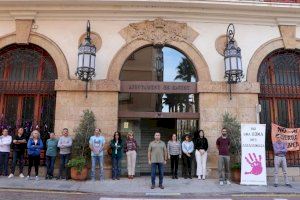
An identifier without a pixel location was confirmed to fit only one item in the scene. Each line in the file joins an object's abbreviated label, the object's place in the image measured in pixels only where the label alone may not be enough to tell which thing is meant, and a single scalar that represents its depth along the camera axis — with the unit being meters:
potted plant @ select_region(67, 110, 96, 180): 7.53
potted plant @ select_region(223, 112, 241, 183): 7.73
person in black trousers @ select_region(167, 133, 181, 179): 7.96
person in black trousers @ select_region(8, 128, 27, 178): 7.86
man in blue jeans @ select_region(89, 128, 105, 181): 7.65
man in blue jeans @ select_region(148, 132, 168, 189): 6.79
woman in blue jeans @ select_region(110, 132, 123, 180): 7.84
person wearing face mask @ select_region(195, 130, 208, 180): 7.96
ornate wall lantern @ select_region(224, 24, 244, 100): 8.19
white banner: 7.35
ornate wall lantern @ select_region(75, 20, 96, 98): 8.08
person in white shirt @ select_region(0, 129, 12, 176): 7.82
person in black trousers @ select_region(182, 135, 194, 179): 8.02
